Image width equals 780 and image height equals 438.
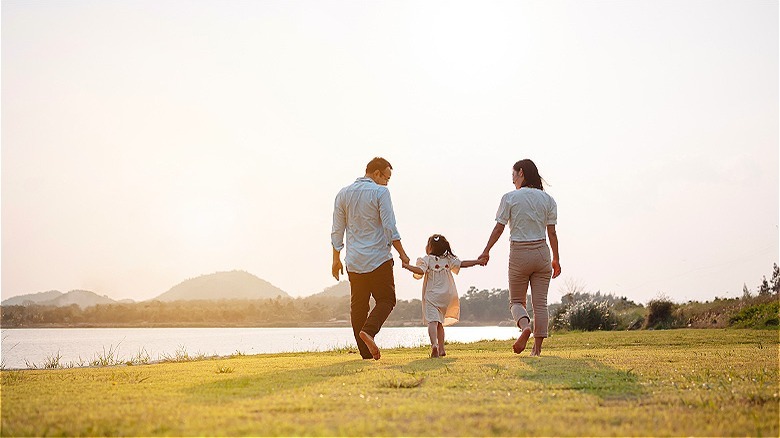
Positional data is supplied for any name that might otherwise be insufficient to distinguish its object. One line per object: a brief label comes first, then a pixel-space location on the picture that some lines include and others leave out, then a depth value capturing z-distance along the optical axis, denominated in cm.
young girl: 872
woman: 836
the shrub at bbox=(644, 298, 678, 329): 1894
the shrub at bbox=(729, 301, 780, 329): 1539
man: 832
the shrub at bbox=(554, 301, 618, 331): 1864
